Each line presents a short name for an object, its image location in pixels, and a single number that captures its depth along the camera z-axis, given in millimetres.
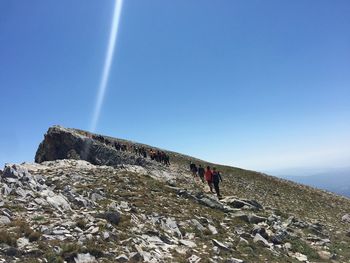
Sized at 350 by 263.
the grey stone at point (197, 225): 20322
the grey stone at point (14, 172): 21734
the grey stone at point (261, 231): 21812
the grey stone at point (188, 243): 17255
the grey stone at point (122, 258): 13657
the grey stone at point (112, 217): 17594
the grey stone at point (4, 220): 14600
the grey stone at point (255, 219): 24931
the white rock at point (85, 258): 12962
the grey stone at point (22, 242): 12927
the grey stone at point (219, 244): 17853
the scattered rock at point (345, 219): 36703
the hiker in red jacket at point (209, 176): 34528
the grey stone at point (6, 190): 18703
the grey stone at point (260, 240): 20172
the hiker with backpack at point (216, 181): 32550
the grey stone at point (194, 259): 15103
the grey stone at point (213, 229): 20225
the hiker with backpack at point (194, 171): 46831
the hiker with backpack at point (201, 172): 43938
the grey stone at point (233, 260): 15922
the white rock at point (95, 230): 15300
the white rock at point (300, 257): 19359
